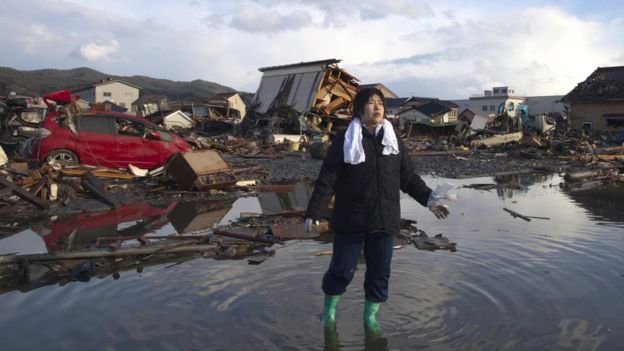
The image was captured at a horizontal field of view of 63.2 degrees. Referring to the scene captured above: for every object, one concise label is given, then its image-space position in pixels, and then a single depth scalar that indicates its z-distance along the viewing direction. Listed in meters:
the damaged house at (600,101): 34.94
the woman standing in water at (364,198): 3.71
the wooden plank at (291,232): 6.73
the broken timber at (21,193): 8.01
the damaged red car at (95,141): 11.37
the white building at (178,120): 38.50
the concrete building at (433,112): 52.81
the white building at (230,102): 46.56
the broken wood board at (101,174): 10.55
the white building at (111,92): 62.50
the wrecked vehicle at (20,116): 17.56
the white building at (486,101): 69.15
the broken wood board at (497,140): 27.29
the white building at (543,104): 67.50
